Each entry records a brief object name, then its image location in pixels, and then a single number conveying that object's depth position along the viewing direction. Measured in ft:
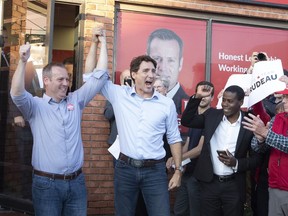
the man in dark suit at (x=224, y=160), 15.44
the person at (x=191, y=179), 17.85
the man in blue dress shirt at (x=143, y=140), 13.73
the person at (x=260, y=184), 16.29
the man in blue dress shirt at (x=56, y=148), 12.64
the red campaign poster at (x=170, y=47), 21.36
